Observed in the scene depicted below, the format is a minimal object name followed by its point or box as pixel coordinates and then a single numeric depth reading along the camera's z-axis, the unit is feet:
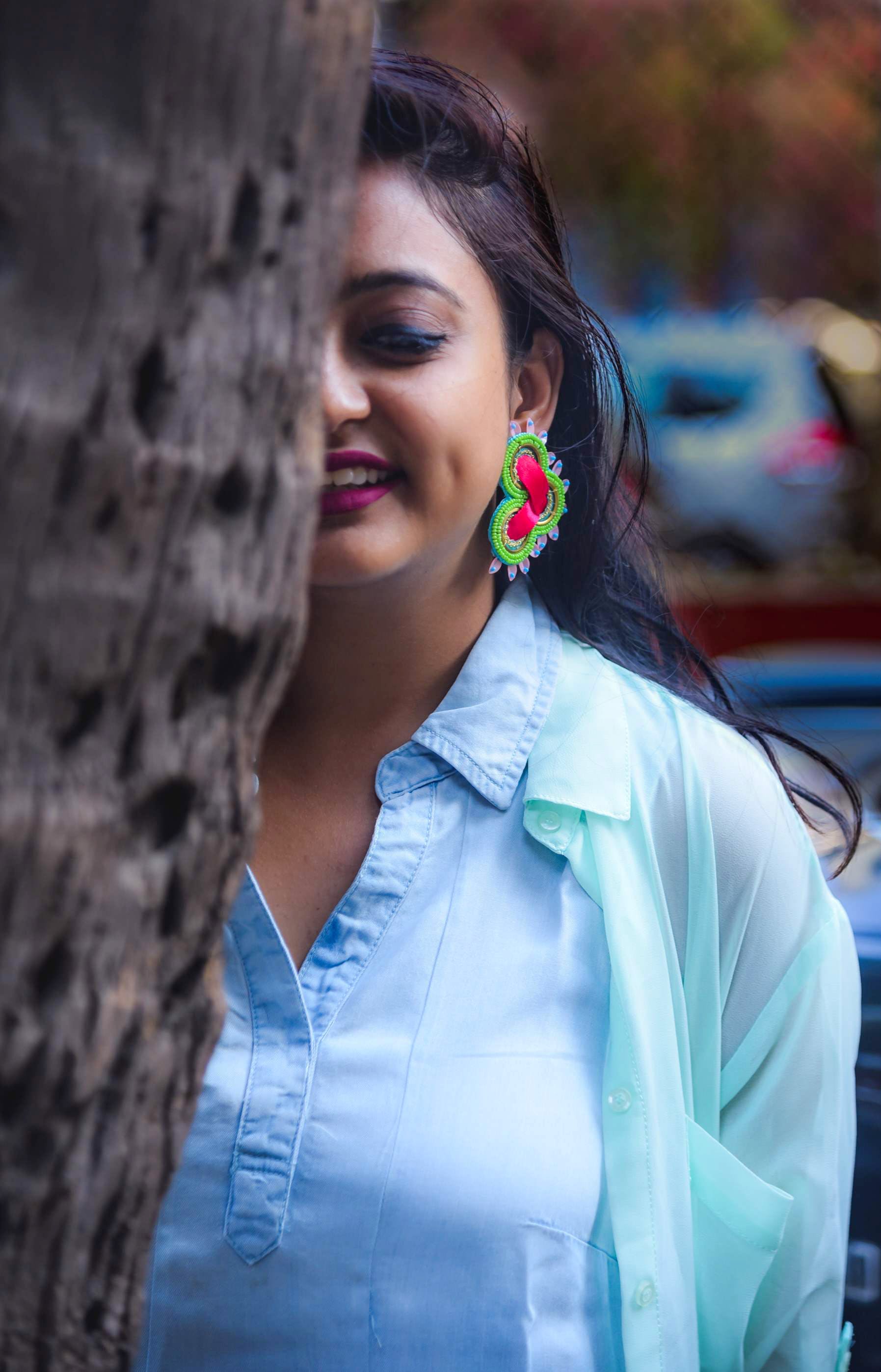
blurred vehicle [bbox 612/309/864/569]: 15.45
